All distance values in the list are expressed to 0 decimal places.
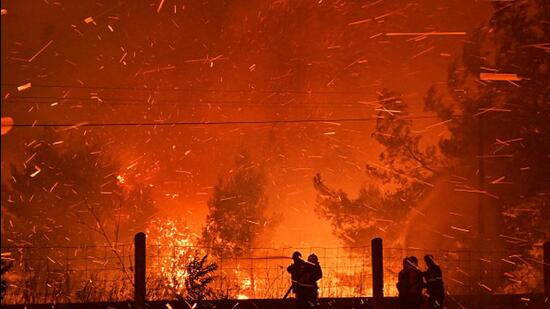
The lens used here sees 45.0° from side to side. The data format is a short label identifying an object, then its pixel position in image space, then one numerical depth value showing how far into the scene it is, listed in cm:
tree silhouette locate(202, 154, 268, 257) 5391
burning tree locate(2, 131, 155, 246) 5034
